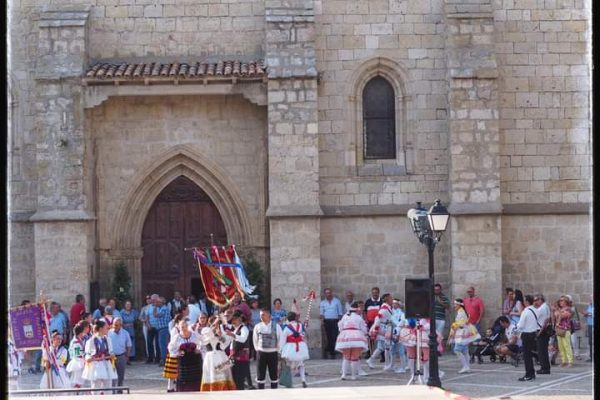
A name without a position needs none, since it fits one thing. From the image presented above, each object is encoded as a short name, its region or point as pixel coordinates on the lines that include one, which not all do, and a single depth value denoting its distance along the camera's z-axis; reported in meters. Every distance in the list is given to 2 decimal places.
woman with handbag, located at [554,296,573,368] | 21.89
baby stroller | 22.98
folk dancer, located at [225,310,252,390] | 18.34
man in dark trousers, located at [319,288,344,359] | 24.06
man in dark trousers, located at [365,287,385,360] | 23.22
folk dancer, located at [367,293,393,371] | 22.08
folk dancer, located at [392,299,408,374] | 21.95
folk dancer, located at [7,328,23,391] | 17.69
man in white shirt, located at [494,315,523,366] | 22.50
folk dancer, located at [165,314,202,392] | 18.27
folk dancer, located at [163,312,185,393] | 18.36
